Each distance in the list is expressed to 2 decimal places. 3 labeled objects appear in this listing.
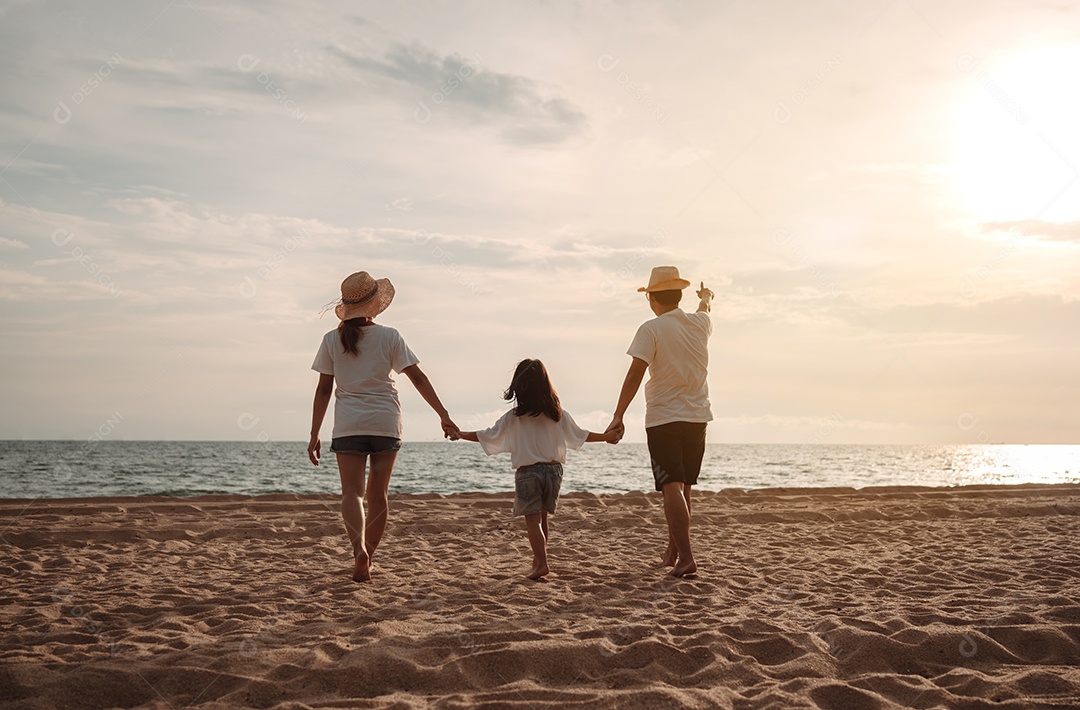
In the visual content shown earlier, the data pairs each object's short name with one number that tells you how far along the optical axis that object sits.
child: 5.20
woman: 4.94
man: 5.21
